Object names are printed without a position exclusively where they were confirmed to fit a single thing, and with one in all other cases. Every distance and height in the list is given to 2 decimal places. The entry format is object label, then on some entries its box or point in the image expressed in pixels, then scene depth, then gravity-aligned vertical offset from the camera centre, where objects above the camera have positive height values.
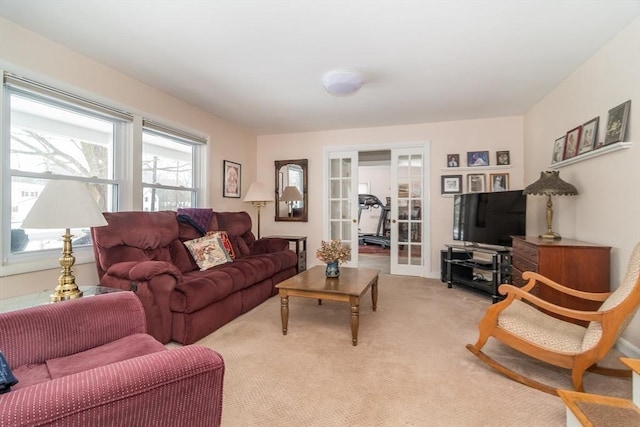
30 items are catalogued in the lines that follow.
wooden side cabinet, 2.25 -0.40
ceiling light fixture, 2.80 +1.27
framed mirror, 5.12 +0.48
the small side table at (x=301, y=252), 4.31 -0.57
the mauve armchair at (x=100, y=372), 0.70 -0.49
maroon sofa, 2.25 -0.55
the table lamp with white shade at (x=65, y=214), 1.55 -0.01
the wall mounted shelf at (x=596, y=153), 2.11 +0.51
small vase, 2.87 -0.53
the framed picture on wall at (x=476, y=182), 4.29 +0.48
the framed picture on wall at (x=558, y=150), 3.03 +0.70
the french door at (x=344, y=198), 4.98 +0.27
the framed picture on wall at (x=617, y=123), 2.13 +0.69
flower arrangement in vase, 2.84 -0.40
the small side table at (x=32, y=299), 1.64 -0.52
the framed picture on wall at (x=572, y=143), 2.74 +0.70
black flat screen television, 3.36 -0.01
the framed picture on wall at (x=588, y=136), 2.49 +0.69
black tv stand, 3.32 -0.63
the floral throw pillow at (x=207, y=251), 3.13 -0.41
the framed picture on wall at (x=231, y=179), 4.47 +0.53
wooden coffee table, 2.33 -0.62
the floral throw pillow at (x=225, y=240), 3.44 -0.32
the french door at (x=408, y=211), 4.61 +0.06
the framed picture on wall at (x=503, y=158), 4.17 +0.81
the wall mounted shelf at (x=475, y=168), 4.18 +0.68
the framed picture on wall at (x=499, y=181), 4.18 +0.49
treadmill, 8.04 -0.06
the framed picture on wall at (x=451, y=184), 4.38 +0.46
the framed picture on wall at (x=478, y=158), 4.25 +0.82
